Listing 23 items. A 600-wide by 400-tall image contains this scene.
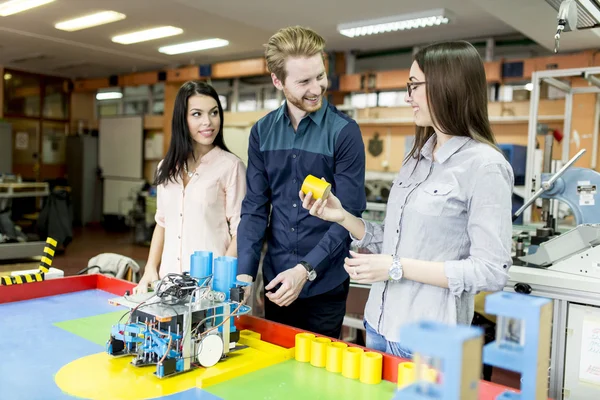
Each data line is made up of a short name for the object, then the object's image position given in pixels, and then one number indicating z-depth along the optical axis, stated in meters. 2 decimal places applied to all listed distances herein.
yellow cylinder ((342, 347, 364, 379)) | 1.32
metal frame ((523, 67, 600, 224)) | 3.76
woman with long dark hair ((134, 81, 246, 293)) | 2.04
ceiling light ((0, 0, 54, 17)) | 5.79
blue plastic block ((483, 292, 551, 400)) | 0.75
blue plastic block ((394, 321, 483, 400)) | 0.63
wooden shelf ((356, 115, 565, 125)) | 5.96
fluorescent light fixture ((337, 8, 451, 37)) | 5.58
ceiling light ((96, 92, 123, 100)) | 10.63
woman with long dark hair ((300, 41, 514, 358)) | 1.23
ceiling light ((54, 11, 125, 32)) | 6.20
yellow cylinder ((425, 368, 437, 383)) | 1.11
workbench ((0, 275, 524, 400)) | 1.22
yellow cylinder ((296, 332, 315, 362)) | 1.43
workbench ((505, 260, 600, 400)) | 2.31
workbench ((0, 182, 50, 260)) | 5.61
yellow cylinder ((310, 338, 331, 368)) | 1.39
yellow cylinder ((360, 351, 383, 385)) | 1.29
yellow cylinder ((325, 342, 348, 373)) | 1.36
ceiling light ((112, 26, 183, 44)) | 6.83
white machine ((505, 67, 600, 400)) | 2.32
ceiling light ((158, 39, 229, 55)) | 7.46
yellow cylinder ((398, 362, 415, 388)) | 1.21
